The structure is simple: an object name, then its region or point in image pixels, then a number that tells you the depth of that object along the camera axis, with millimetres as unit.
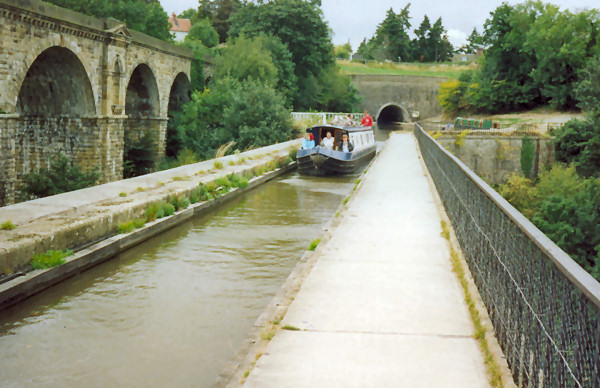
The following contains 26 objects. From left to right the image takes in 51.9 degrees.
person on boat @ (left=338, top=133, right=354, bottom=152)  20609
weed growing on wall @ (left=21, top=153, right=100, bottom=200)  16844
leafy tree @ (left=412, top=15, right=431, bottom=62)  98562
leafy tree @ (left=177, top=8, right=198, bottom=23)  98400
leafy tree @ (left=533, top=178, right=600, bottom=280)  23422
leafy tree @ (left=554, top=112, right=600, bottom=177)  35344
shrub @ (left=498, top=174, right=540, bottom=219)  31141
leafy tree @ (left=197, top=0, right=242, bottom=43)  73125
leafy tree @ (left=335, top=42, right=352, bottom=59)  115938
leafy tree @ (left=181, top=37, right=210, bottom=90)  35875
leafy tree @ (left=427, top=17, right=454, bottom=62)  97625
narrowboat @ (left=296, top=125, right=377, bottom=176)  19781
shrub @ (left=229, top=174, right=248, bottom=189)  14938
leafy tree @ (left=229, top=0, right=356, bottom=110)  44750
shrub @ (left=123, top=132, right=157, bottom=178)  27172
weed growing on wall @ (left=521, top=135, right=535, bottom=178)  37469
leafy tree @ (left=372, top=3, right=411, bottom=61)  97812
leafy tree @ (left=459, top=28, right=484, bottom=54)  106631
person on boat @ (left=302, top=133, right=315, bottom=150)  20144
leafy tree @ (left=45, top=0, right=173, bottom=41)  33750
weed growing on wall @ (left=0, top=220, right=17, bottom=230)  7625
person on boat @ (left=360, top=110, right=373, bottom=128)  30578
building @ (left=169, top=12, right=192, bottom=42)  91562
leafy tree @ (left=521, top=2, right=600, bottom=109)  47469
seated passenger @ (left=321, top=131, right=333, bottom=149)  20719
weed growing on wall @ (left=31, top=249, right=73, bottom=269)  7195
